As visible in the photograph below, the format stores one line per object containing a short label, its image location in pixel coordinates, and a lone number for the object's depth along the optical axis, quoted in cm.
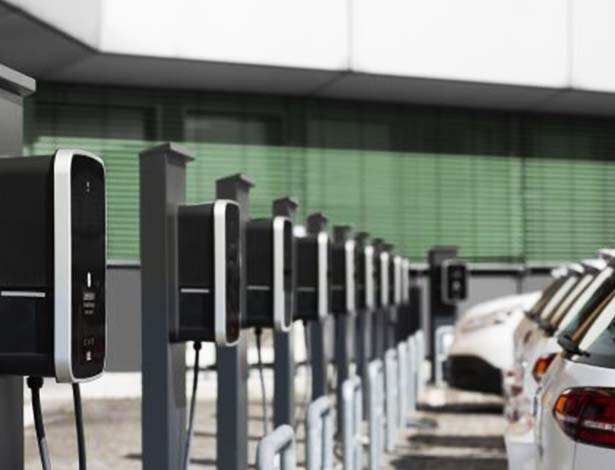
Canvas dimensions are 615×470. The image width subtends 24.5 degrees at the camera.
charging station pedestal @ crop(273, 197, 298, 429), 782
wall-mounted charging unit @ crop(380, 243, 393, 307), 1320
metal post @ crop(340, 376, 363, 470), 778
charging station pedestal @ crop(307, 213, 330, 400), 1006
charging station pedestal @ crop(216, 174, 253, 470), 605
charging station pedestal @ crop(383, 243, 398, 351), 1452
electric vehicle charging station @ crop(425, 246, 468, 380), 1850
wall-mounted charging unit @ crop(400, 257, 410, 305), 1716
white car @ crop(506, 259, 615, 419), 636
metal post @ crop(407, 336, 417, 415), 1387
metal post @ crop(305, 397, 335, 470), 559
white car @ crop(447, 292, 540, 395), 1347
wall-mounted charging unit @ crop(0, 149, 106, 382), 340
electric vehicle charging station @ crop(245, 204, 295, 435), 677
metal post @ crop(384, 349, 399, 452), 1093
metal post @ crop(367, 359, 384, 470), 934
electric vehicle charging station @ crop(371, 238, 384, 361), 1283
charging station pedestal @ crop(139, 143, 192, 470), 506
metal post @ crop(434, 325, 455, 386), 1770
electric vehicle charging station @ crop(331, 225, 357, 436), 1035
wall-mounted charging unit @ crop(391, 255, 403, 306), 1498
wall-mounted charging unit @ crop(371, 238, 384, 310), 1259
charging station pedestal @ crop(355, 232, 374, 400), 1177
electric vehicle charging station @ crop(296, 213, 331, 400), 902
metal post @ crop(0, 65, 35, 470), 360
